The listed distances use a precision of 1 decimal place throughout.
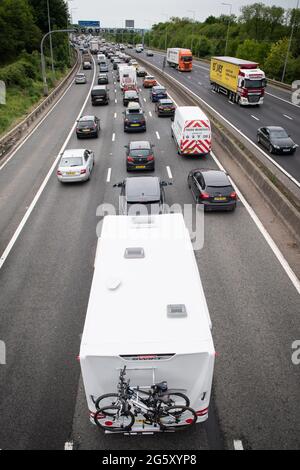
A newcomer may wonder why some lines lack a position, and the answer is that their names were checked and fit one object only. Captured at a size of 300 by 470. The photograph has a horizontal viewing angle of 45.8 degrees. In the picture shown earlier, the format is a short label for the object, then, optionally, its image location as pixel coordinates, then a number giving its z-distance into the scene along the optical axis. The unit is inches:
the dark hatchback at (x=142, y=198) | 555.2
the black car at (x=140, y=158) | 811.4
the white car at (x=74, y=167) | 761.6
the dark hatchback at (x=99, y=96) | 1539.1
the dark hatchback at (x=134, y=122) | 1135.6
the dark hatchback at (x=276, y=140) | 941.2
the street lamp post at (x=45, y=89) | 1729.2
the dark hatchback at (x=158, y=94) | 1609.3
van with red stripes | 860.6
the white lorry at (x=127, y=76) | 1840.6
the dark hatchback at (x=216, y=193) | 627.8
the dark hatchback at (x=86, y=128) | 1077.8
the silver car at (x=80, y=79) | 2209.9
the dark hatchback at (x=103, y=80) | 2066.9
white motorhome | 233.8
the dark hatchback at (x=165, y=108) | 1353.3
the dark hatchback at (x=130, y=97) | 1552.0
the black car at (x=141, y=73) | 2422.5
